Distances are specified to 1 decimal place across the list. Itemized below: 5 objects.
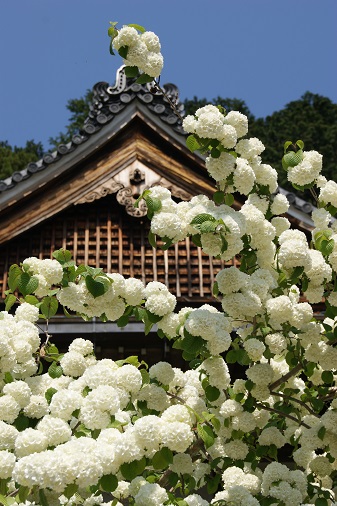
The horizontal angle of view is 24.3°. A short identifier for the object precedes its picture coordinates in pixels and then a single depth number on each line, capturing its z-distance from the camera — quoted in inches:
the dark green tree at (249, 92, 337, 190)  1126.4
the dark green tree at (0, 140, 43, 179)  1099.9
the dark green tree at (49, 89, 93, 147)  1289.7
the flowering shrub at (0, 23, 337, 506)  143.0
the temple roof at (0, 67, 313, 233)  292.2
